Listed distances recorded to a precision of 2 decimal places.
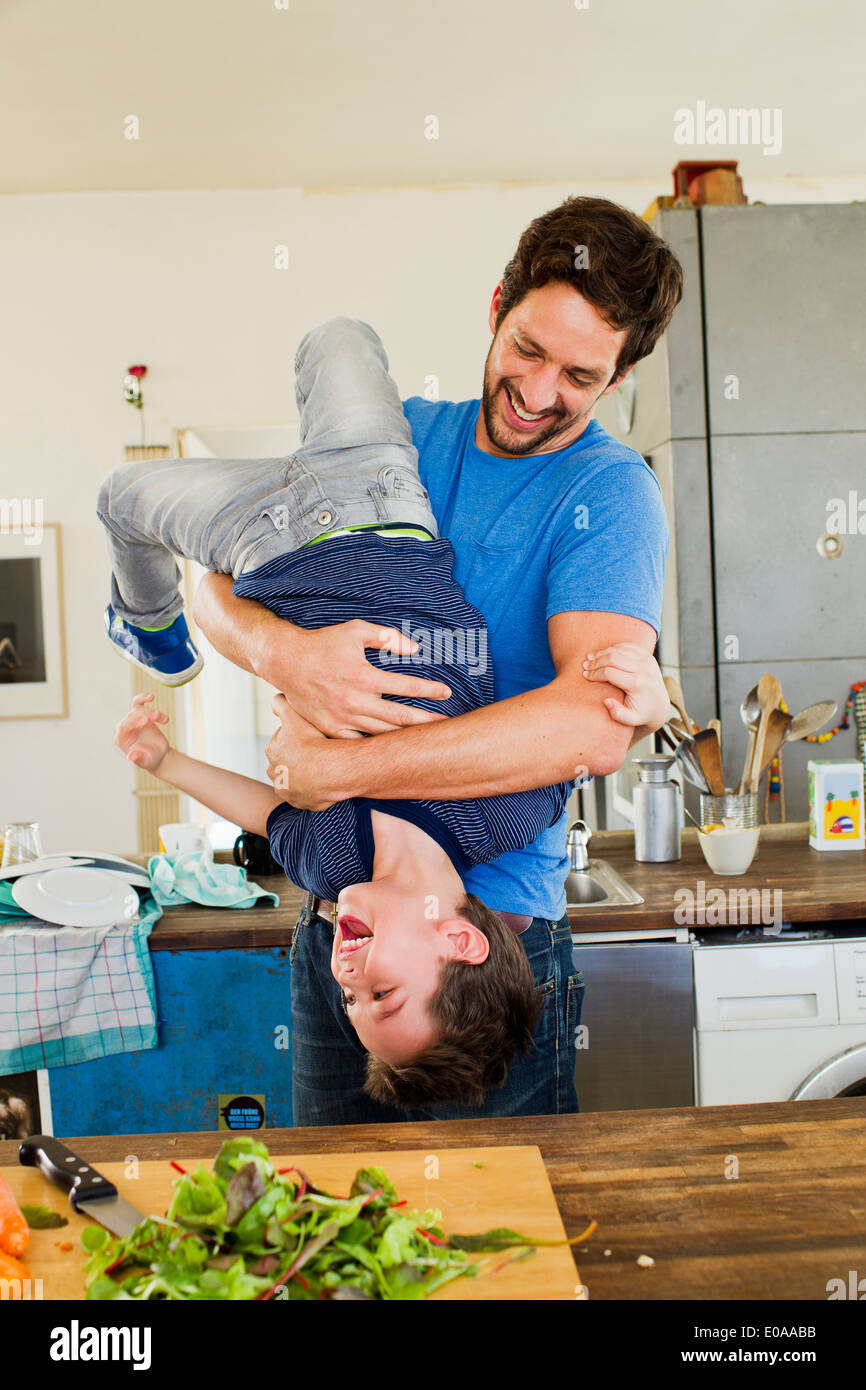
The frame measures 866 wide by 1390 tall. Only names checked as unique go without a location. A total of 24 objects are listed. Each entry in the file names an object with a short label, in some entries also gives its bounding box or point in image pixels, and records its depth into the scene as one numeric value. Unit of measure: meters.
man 1.18
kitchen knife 0.90
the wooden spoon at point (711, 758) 2.58
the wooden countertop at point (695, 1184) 0.83
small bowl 2.41
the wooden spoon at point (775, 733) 2.64
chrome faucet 2.54
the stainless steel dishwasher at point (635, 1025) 2.16
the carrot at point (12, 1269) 0.81
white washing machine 2.17
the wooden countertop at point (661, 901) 2.15
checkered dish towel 2.10
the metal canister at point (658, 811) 2.61
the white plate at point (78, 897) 2.17
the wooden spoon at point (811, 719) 2.63
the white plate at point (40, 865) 2.25
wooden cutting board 0.82
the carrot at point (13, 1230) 0.86
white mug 2.65
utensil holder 2.55
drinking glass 2.50
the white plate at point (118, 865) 2.35
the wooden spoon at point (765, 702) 2.60
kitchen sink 2.31
